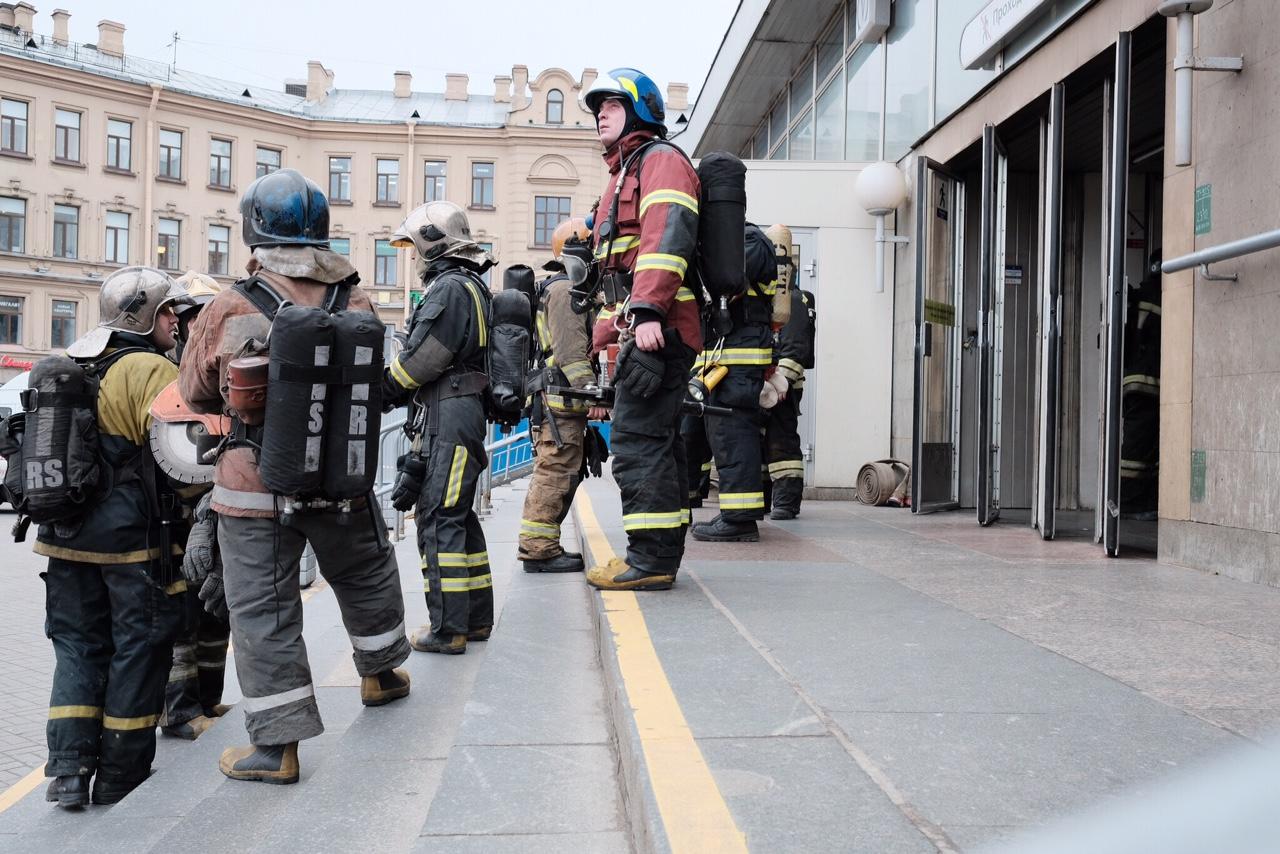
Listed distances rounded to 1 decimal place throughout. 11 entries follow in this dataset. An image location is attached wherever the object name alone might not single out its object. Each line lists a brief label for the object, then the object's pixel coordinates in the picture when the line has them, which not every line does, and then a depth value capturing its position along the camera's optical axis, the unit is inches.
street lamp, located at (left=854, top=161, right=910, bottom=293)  380.8
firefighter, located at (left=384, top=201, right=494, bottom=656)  185.6
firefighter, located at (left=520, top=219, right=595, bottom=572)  239.9
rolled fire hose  373.4
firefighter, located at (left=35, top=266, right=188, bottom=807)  158.6
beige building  1454.2
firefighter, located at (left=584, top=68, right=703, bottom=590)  173.5
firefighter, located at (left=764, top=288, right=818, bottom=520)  324.8
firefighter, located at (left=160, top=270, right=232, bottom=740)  179.8
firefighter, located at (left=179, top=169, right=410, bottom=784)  133.8
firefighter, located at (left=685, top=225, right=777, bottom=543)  247.6
